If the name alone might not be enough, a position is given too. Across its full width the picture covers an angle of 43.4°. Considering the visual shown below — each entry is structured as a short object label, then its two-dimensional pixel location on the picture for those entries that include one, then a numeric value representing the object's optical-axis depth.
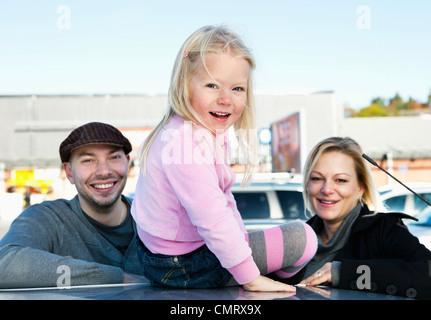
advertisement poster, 12.93
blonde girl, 1.68
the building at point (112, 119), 30.34
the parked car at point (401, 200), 7.35
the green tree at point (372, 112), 62.25
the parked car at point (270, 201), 5.89
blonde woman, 1.84
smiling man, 1.99
